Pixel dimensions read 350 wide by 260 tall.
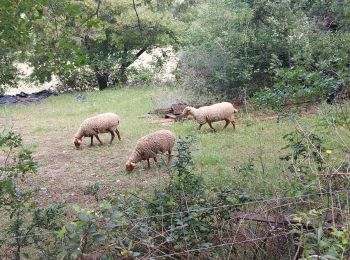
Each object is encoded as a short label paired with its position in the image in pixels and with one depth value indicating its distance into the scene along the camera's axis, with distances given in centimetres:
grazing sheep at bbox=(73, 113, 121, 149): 1169
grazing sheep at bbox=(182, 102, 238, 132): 1201
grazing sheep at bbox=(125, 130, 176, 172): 923
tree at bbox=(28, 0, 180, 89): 2434
